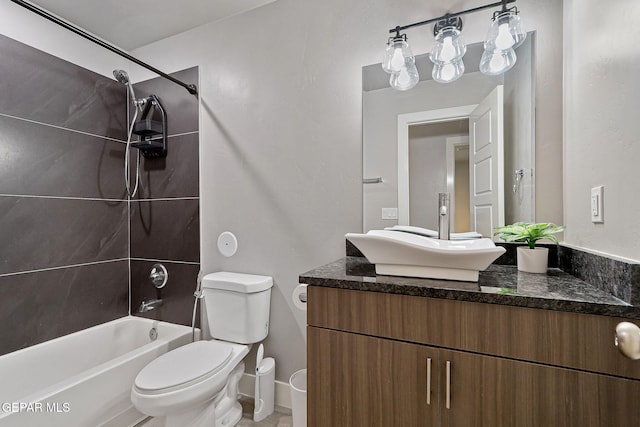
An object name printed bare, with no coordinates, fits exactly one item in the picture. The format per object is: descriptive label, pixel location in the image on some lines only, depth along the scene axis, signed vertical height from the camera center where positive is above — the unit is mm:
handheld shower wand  1922 +505
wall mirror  1292 +315
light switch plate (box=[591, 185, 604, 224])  917 +25
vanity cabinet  733 -437
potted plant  1109 -111
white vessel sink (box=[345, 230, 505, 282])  937 -140
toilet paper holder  1674 -476
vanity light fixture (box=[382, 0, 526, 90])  1226 +740
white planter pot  1107 -180
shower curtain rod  1306 +910
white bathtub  1278 -854
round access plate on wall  1880 -191
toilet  1262 -731
